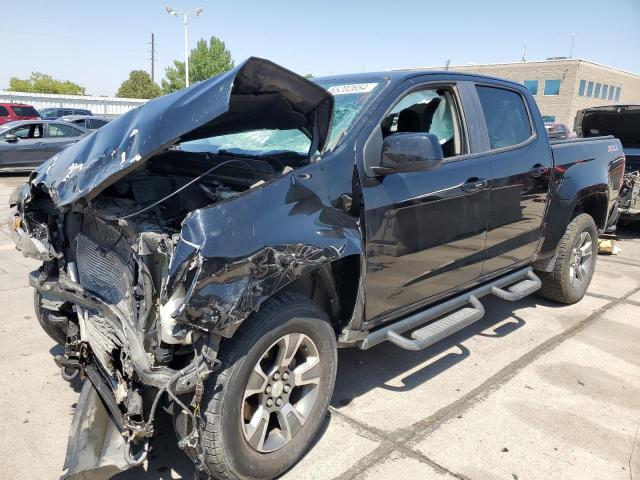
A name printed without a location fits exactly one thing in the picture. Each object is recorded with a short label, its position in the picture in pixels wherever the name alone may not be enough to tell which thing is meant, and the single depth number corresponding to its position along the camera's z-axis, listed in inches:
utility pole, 2797.7
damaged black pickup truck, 89.0
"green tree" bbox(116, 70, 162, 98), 2591.0
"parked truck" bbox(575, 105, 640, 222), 321.1
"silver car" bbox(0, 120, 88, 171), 541.6
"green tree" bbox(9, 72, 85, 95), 2945.4
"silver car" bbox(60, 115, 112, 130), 704.4
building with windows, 1736.0
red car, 786.8
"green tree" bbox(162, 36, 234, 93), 2216.4
